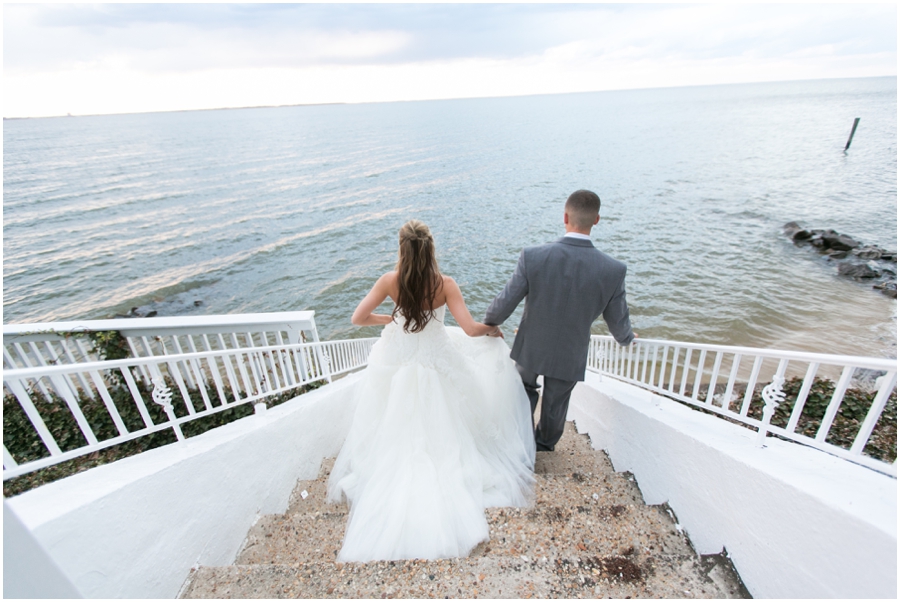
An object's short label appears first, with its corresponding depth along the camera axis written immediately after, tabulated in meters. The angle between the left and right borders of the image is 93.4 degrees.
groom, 2.98
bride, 2.71
